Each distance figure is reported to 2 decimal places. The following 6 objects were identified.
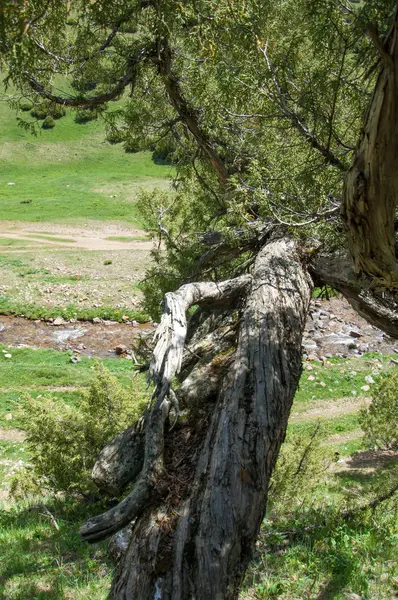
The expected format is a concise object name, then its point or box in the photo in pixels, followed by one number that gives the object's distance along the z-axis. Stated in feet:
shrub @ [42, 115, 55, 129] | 193.77
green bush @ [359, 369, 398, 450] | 42.83
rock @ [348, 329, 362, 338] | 74.33
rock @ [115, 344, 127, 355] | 69.56
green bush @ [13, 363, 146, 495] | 27.40
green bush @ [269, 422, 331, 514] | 29.43
